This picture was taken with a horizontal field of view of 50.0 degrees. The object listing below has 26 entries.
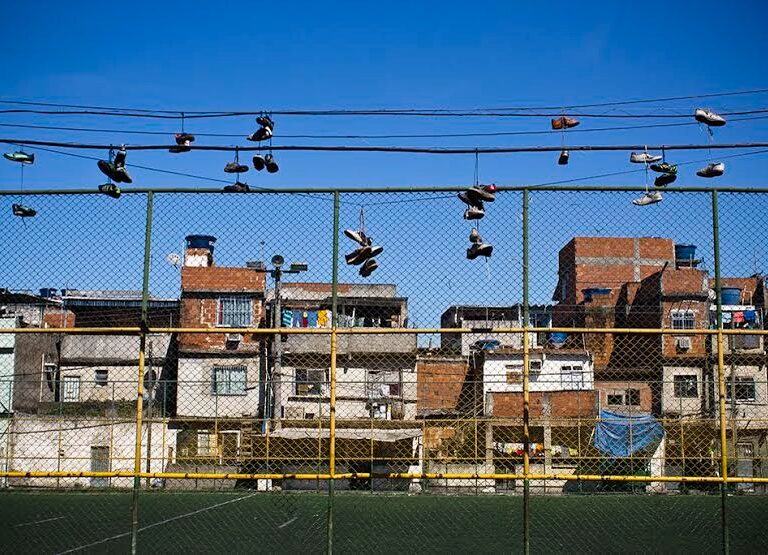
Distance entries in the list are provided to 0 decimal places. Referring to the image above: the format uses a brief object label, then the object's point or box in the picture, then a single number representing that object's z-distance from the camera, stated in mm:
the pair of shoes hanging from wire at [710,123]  13180
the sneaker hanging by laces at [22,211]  8132
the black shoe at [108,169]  10523
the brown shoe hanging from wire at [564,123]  13745
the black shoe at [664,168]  12836
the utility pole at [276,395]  27066
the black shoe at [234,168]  13273
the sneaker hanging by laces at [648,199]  8107
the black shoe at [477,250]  7859
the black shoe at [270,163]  13422
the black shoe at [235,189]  7824
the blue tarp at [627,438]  22884
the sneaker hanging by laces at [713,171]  13375
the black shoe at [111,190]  7949
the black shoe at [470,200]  7875
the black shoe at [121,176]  10477
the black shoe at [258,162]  13398
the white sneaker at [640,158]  13302
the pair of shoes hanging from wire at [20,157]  11750
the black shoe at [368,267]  8180
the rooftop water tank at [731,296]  44250
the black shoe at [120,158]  11069
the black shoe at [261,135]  13250
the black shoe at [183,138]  12922
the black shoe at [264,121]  13203
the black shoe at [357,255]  8203
